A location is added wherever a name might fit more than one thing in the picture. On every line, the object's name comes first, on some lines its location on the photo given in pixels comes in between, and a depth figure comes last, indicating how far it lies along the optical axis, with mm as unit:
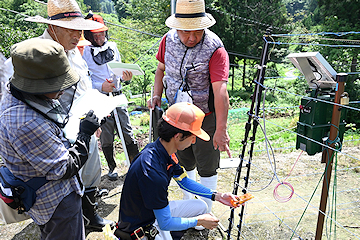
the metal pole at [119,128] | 3691
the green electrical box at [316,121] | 2125
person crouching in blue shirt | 1829
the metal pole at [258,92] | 2229
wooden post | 1929
